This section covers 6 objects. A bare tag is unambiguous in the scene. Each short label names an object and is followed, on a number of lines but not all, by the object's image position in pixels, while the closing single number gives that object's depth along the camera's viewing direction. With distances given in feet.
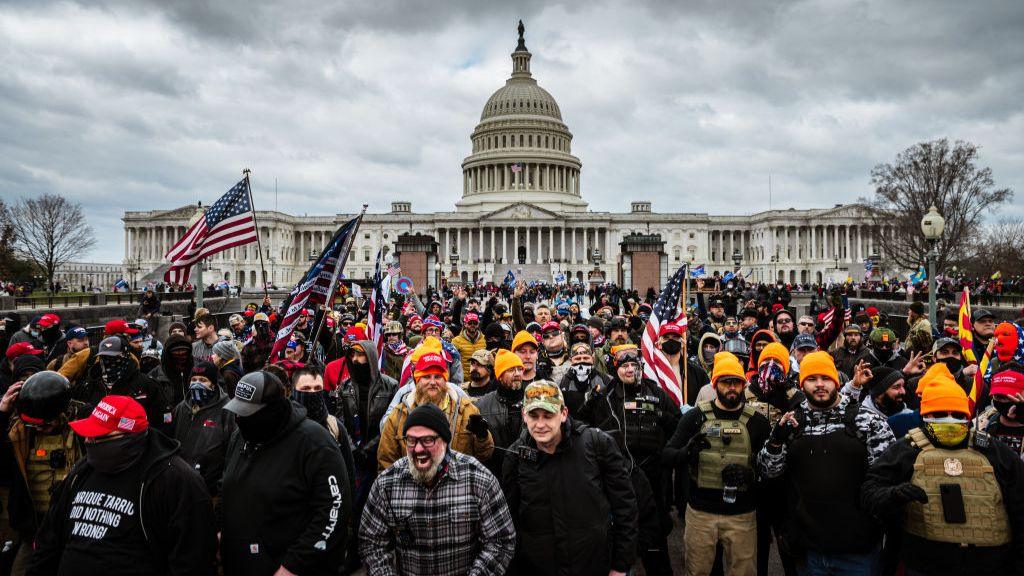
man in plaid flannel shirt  12.57
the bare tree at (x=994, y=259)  142.10
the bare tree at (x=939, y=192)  134.00
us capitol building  327.67
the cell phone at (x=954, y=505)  13.26
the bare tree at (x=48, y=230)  203.10
